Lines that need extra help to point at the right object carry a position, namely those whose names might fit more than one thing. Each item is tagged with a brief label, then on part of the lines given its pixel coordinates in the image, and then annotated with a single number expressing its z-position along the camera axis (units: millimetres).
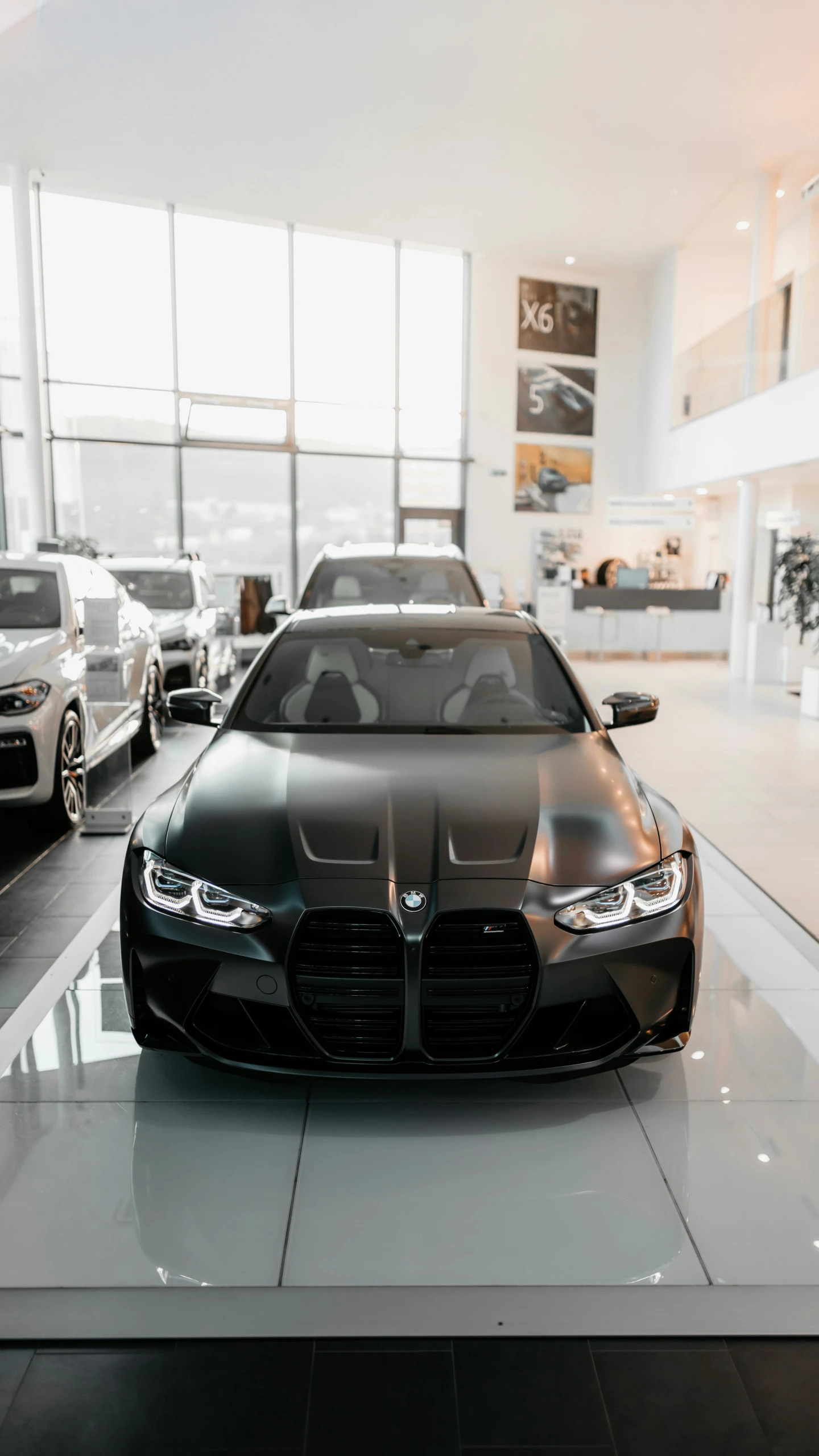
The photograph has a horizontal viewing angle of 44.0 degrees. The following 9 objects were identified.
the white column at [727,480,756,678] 13641
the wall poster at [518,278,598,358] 18594
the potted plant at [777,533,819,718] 10664
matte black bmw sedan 2285
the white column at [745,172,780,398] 13852
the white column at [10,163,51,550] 14547
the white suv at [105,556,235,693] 8656
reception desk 15414
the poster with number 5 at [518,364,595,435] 18859
